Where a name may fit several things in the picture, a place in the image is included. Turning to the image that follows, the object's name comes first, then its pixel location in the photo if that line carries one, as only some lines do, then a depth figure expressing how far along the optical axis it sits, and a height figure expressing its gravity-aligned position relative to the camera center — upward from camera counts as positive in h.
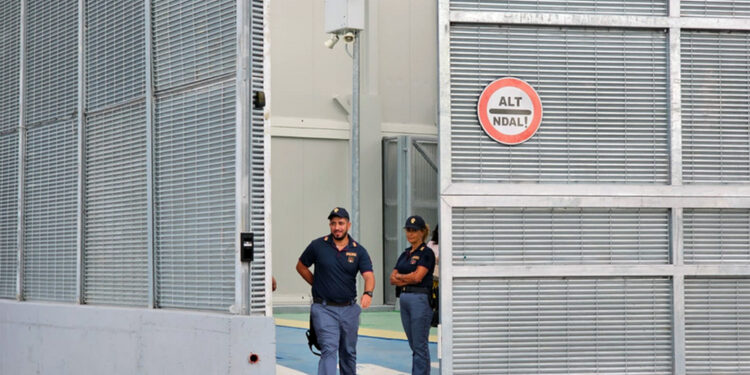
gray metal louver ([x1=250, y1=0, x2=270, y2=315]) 9.23 +0.23
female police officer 11.20 -0.95
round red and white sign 8.49 +0.72
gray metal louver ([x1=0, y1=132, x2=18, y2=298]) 13.45 -0.12
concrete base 9.14 -1.32
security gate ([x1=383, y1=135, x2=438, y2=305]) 24.09 +0.36
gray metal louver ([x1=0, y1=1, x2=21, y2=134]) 13.55 +1.76
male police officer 10.77 -0.86
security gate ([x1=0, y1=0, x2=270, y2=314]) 9.41 +0.50
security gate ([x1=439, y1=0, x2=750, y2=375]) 8.43 +0.05
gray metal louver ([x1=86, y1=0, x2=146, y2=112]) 10.73 +1.53
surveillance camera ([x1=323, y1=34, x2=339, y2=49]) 18.38 +2.71
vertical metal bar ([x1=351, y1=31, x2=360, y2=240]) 18.06 +0.83
